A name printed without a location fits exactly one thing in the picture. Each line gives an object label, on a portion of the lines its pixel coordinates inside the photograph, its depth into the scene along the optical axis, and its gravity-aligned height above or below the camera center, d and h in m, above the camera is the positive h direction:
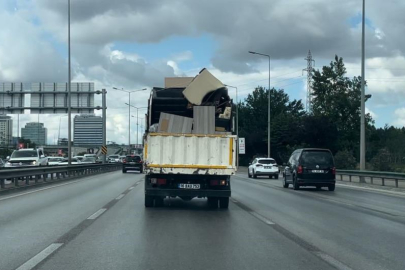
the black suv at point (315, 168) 27.00 -1.22
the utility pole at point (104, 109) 52.64 +2.98
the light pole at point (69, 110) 42.47 +2.30
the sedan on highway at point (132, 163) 51.62 -2.00
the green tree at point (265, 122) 81.44 +3.33
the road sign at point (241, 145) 63.62 -0.36
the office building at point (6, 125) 169.73 +4.72
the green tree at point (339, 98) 90.75 +7.14
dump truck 15.48 -0.37
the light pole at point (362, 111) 33.41 +1.88
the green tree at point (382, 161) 41.44 -1.34
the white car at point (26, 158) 42.62 -1.39
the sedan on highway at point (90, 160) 75.18 -2.56
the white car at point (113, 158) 88.50 -2.87
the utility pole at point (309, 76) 96.94 +11.50
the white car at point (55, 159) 60.22 -2.03
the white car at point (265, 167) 43.73 -1.93
